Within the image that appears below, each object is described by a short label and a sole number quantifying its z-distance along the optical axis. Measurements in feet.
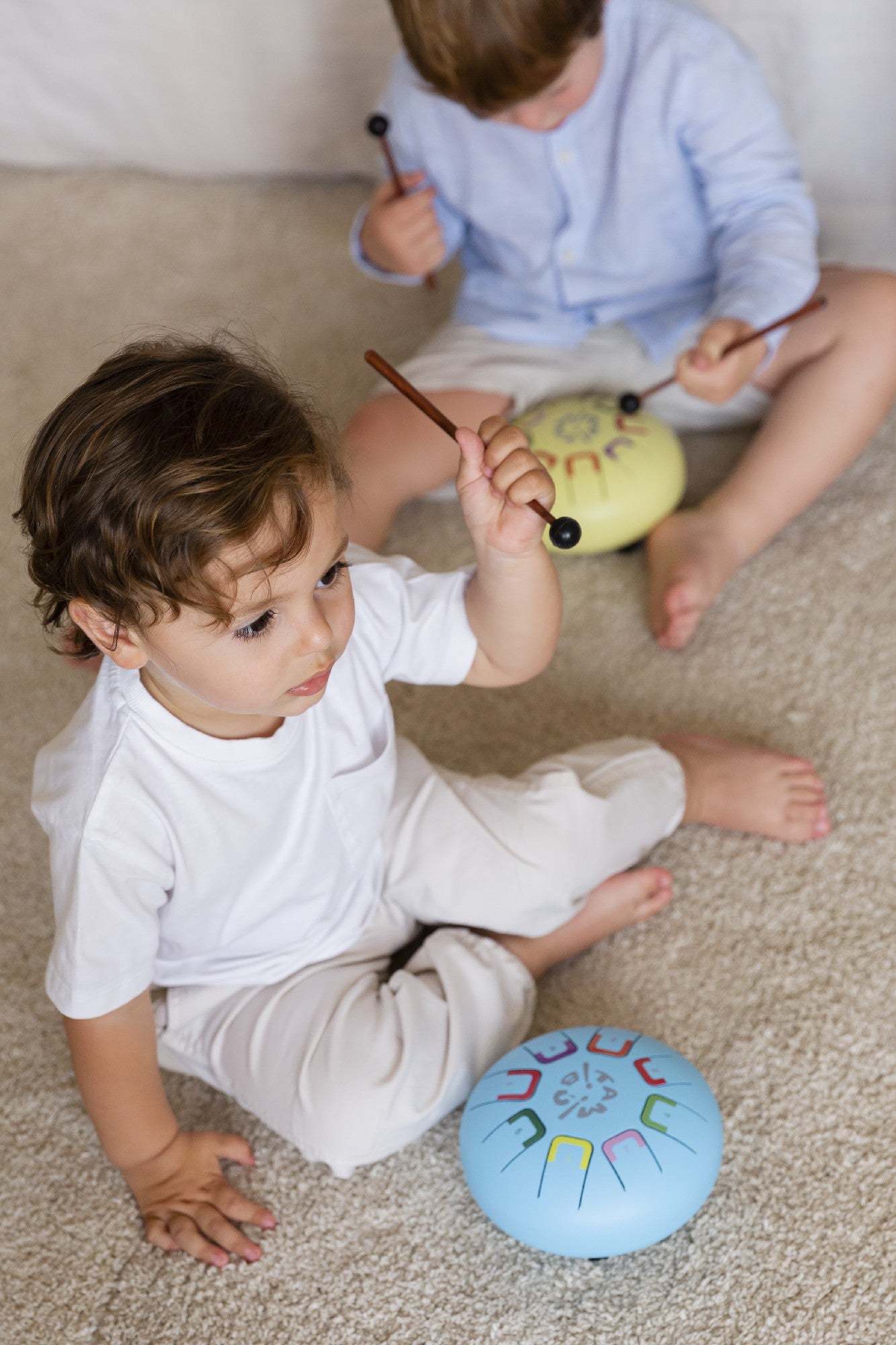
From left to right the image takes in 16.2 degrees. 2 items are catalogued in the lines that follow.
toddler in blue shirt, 7.46
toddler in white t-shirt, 5.92
